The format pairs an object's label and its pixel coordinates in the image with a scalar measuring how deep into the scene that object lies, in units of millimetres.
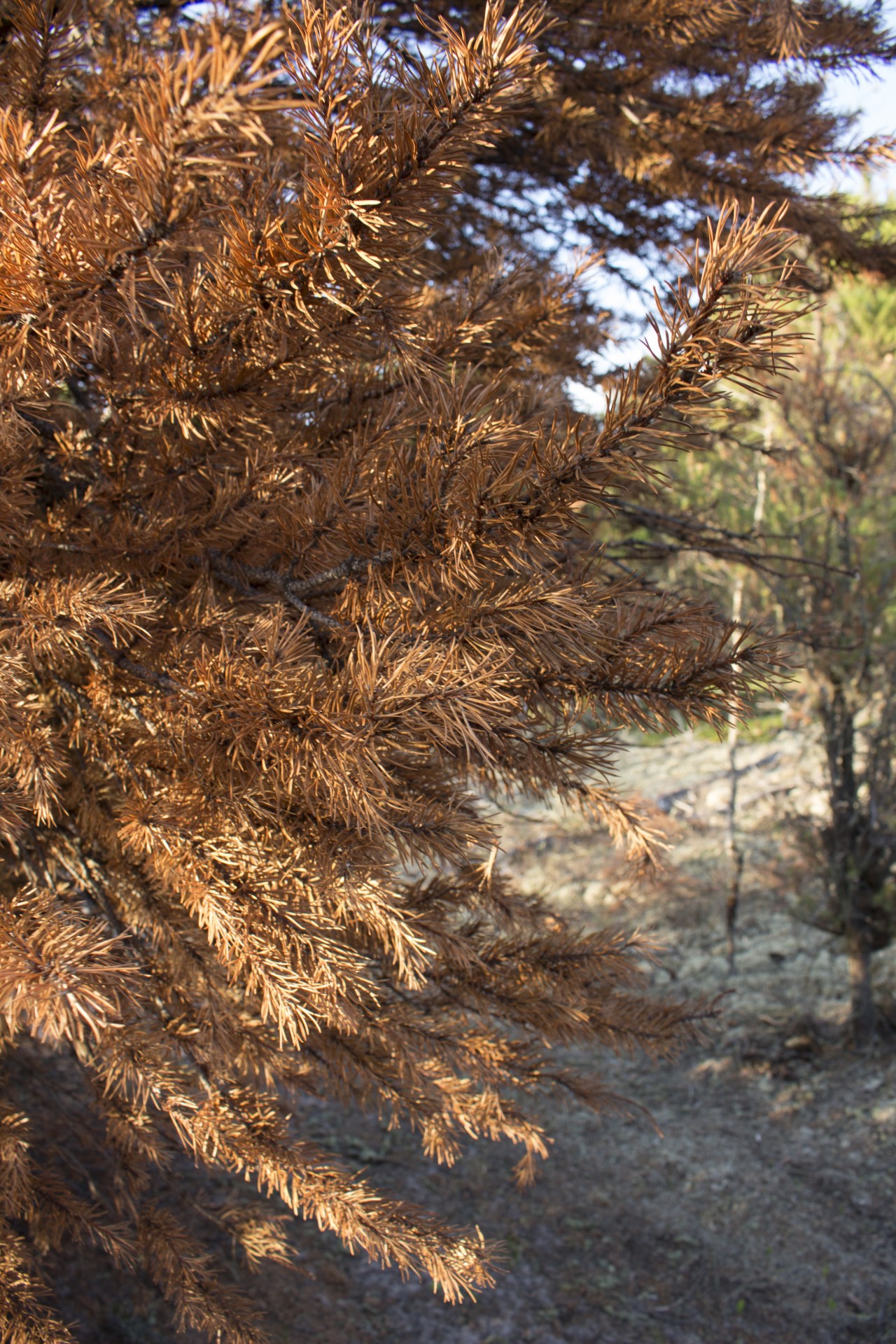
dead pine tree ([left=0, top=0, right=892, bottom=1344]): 932
